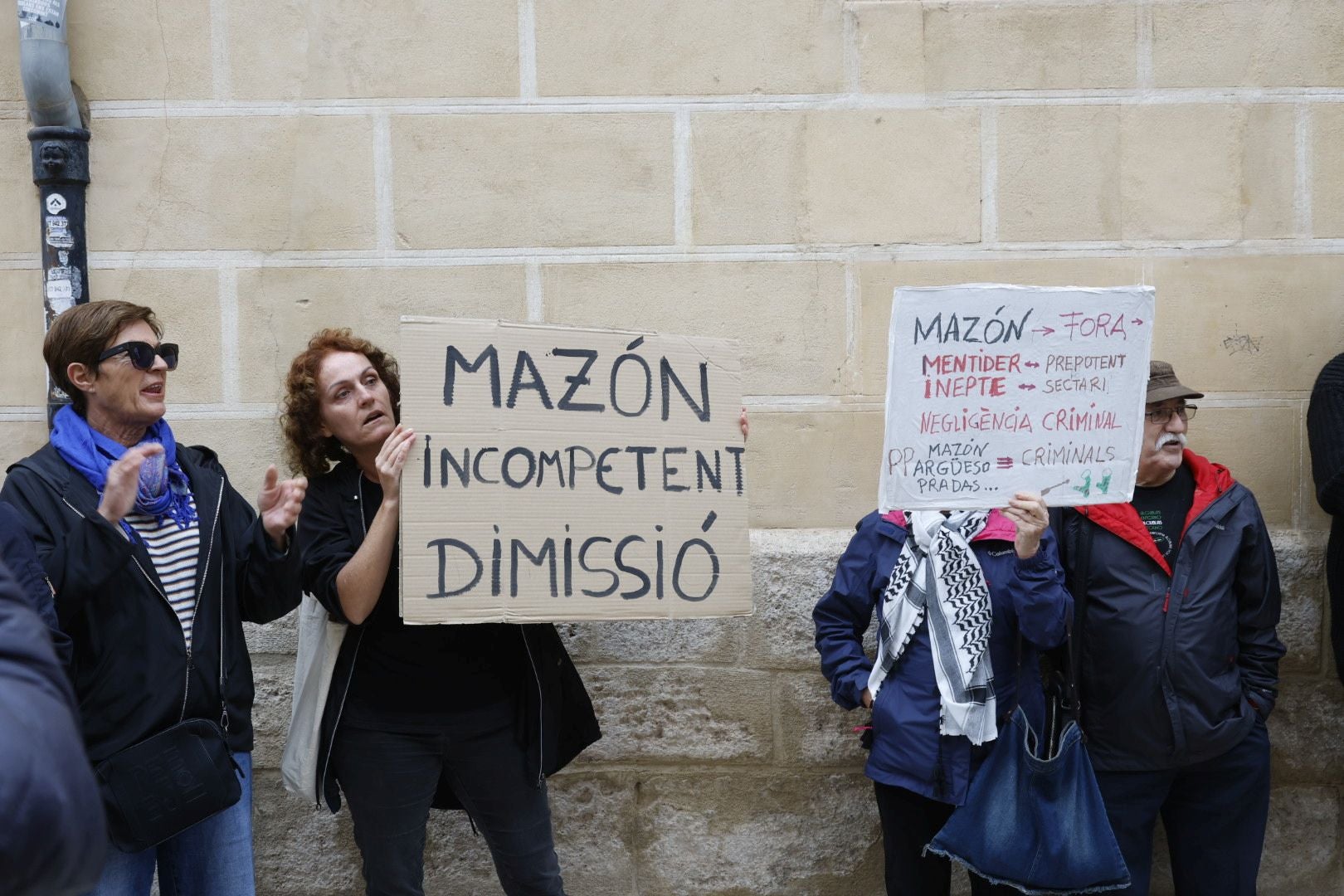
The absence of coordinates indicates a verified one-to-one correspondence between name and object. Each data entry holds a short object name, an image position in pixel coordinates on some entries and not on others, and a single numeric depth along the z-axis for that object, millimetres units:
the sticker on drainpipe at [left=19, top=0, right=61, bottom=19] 3787
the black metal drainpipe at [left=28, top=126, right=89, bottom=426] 3836
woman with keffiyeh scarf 3254
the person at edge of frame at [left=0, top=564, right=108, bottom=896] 1064
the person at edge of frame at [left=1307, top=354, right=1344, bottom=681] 3678
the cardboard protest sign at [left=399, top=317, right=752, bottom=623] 2994
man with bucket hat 3369
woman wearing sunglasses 2789
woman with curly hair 3154
